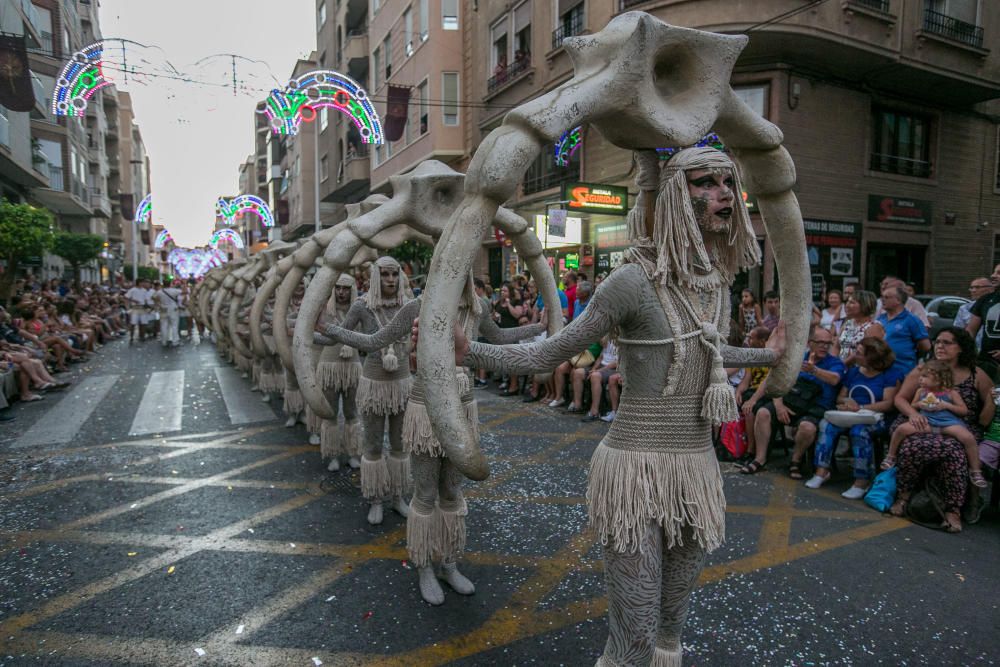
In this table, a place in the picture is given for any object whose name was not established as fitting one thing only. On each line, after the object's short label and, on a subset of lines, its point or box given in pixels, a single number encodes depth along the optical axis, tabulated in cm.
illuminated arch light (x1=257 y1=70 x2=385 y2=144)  1252
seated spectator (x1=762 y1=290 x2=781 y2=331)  783
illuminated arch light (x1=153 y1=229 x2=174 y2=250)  3850
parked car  1163
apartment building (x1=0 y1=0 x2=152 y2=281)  2147
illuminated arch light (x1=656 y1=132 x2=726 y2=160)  1097
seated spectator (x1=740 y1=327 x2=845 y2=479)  573
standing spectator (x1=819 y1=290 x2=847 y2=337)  755
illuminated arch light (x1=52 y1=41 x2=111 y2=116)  1016
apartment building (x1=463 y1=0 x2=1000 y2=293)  1224
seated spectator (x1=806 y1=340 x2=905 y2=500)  524
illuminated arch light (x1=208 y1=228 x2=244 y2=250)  3364
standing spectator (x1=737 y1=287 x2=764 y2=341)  888
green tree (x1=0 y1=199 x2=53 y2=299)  1309
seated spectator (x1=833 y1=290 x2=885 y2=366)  636
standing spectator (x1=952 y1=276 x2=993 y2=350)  663
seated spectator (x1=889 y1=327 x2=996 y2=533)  452
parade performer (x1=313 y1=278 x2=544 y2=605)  343
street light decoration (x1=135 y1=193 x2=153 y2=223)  3011
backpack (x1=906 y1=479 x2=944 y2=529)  456
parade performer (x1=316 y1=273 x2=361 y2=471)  573
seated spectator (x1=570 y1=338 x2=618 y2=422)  807
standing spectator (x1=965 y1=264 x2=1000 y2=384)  600
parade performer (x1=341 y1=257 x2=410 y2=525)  444
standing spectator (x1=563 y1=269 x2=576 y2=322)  990
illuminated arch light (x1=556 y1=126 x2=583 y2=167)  1293
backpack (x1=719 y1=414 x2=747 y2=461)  612
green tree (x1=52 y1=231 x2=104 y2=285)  2602
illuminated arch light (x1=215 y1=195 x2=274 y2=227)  2688
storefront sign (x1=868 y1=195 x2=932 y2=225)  1384
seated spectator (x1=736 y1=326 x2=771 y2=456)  607
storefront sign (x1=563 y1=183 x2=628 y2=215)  1313
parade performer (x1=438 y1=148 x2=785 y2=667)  209
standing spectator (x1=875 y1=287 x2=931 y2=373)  595
